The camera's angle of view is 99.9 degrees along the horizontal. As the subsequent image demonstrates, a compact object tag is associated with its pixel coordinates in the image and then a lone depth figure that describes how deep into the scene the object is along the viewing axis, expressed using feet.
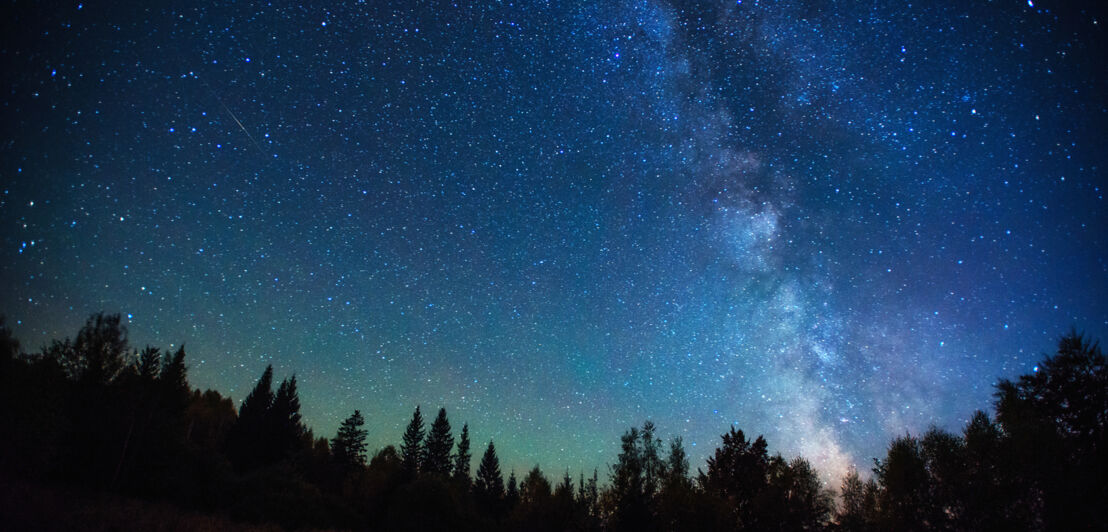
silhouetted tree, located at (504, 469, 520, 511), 219.41
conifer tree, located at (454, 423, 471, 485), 244.36
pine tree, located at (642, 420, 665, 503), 155.02
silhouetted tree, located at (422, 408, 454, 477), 229.66
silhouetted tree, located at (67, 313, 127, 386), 122.62
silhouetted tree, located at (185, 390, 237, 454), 216.95
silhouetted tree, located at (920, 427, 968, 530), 89.30
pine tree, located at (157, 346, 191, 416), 166.48
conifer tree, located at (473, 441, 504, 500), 219.20
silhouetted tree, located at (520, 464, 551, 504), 129.80
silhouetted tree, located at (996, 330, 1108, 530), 68.59
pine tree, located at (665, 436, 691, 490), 150.71
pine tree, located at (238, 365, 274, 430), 207.41
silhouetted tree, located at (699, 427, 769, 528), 154.66
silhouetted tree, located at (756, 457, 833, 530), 134.92
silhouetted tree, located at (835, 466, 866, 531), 141.59
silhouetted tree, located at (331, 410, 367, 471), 213.87
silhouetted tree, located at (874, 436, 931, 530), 102.22
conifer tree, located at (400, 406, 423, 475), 226.79
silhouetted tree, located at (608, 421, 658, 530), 151.02
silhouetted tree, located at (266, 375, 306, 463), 200.44
